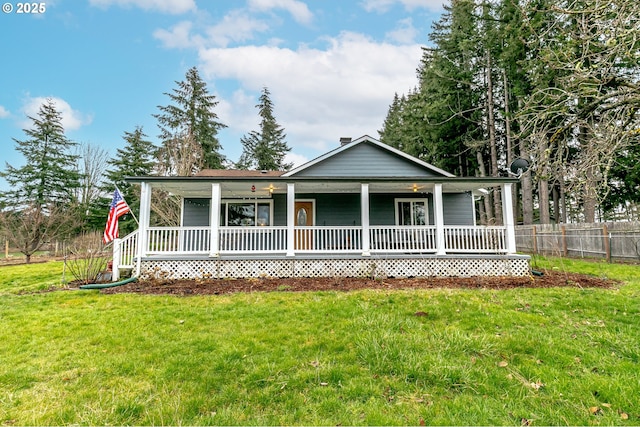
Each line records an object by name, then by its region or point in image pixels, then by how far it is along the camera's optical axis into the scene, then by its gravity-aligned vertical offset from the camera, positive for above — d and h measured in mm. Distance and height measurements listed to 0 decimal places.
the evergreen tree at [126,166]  28127 +7380
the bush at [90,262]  8641 -611
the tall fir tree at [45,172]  26578 +6527
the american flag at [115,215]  8391 +774
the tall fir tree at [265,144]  31453 +10202
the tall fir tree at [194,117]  25719 +10875
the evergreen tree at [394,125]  31984 +13502
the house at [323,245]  9008 -255
